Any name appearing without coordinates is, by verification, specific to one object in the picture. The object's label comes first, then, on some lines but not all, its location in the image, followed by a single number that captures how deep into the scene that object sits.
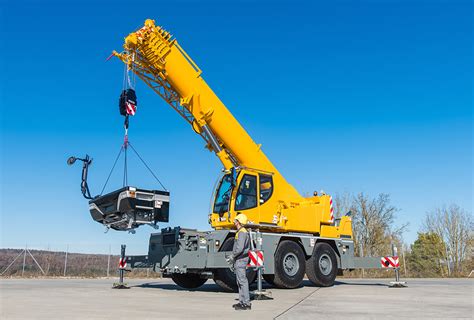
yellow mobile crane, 11.65
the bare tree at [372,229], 31.00
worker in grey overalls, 7.85
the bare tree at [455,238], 36.00
